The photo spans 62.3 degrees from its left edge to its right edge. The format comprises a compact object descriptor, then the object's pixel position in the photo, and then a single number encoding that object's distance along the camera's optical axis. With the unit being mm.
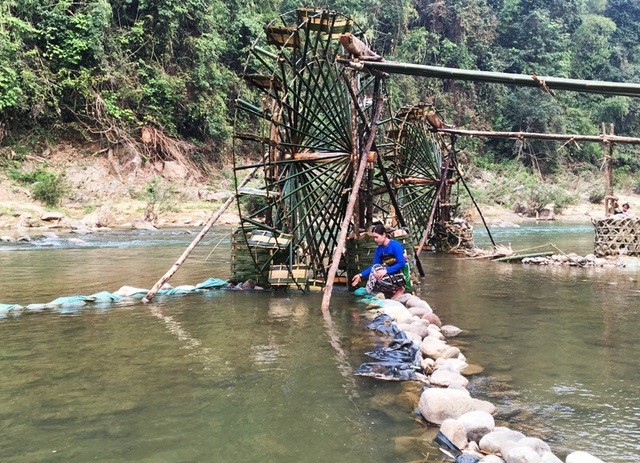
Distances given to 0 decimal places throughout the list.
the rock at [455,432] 3596
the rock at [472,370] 5270
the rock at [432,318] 7086
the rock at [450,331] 6770
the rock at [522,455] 3193
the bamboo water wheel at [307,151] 9492
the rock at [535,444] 3373
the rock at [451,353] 5582
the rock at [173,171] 29141
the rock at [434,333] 6422
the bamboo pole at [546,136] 13703
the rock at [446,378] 4727
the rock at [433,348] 5672
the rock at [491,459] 3300
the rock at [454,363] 5165
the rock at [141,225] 24444
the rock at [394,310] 6904
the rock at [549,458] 3173
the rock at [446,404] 3963
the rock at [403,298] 8188
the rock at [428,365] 5203
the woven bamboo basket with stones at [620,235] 14281
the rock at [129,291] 9164
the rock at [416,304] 7673
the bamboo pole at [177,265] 8742
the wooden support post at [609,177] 14563
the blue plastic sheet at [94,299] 7961
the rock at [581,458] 3195
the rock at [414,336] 5902
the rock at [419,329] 6344
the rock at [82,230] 21906
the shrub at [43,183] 23859
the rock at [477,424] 3697
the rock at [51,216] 23203
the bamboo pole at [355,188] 8086
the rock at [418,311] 7328
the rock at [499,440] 3469
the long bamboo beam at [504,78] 7191
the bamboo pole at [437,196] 14113
